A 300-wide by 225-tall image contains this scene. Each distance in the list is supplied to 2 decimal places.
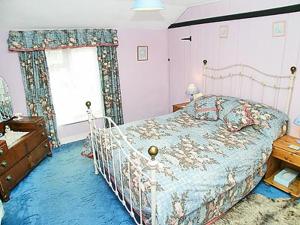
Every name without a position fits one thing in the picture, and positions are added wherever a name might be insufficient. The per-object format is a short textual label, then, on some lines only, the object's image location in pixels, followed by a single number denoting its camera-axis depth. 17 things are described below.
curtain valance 3.56
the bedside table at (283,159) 2.61
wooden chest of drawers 2.79
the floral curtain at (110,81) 4.33
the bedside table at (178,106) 4.28
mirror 3.54
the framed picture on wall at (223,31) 3.61
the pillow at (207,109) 3.41
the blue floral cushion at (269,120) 2.82
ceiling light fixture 2.25
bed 1.95
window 4.11
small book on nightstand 2.80
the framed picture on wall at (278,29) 2.90
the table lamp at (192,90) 4.18
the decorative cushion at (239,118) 2.96
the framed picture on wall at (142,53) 4.73
